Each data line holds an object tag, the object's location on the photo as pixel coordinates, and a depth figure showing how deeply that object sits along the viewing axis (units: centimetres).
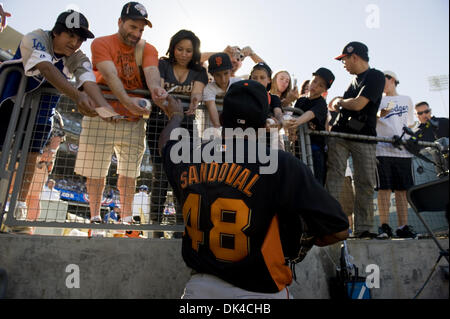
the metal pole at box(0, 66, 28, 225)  282
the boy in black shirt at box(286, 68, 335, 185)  418
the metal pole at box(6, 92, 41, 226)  296
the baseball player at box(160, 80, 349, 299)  172
